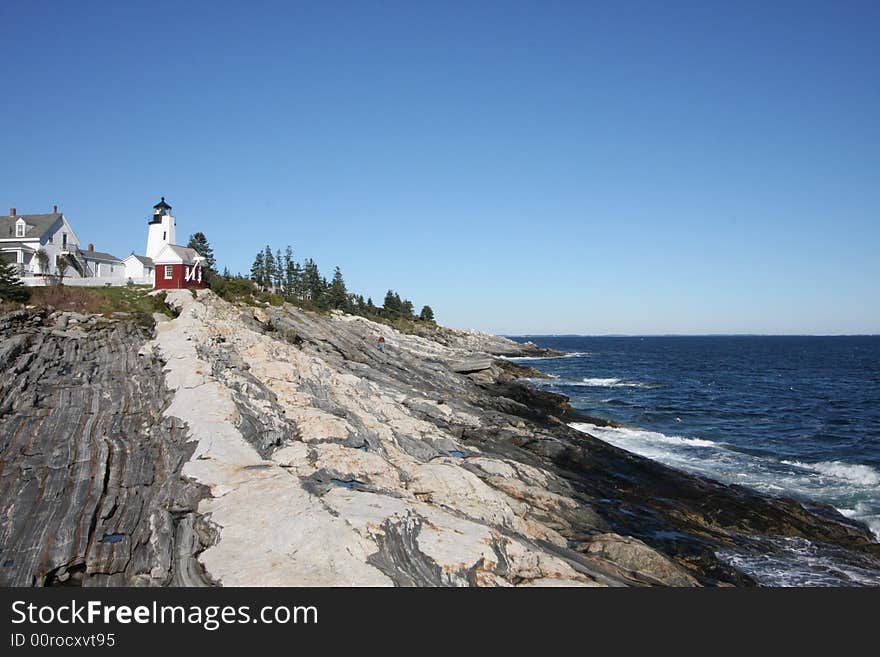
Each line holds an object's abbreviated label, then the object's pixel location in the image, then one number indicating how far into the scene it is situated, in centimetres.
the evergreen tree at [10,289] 3047
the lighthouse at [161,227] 5653
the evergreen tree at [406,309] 12378
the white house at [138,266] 5834
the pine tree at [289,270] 11579
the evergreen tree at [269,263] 11538
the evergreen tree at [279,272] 11633
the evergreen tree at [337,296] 9594
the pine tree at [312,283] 10321
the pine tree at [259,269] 11250
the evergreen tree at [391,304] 11929
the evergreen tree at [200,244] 7169
